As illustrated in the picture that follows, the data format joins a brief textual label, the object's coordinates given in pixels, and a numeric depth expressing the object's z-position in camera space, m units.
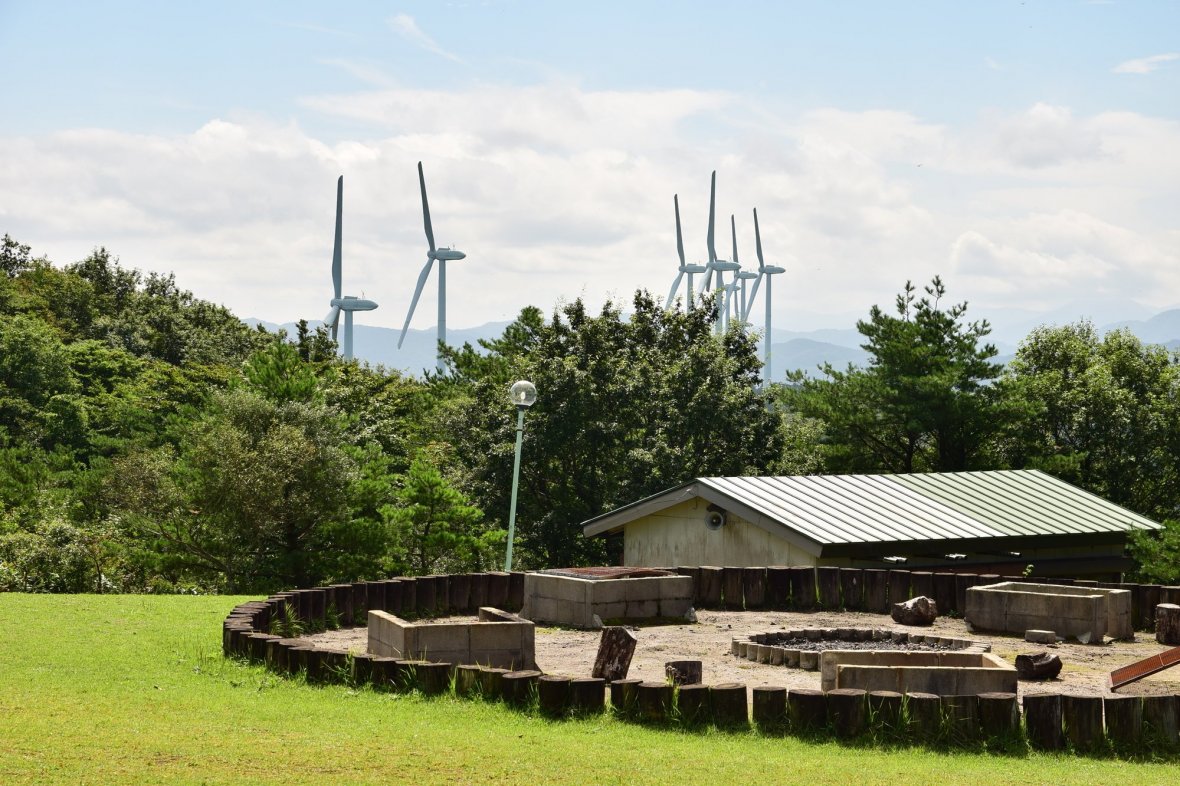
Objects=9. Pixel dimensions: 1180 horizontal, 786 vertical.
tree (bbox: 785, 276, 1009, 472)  46.41
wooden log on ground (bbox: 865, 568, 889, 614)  24.39
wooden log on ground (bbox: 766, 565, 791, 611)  25.06
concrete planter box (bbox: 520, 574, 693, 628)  21.50
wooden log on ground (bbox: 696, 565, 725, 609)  24.97
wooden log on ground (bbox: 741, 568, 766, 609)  25.03
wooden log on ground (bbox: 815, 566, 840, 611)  24.81
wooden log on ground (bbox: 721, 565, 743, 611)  24.95
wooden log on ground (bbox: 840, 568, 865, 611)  24.70
